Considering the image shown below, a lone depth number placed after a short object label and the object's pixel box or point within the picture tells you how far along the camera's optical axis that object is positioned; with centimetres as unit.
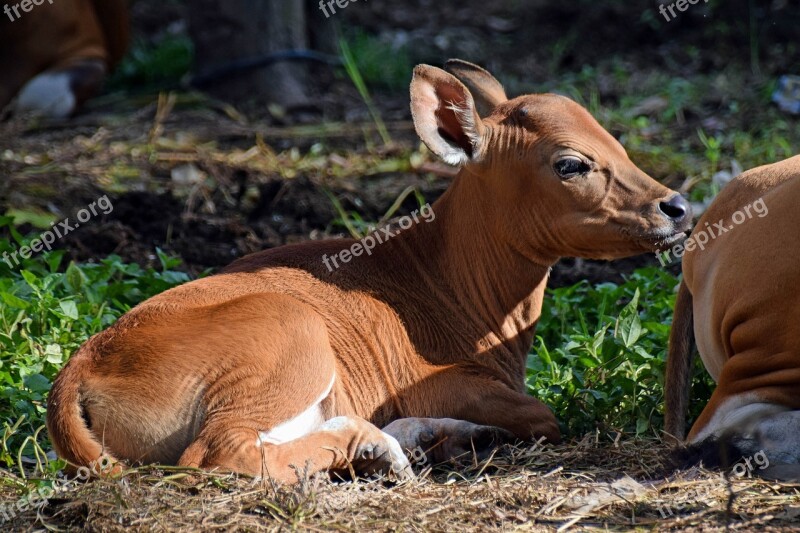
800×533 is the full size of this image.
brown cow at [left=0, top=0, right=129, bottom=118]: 2023
